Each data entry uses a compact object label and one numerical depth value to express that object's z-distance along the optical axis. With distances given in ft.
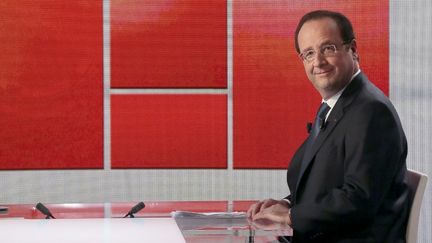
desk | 33.54
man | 32.78
